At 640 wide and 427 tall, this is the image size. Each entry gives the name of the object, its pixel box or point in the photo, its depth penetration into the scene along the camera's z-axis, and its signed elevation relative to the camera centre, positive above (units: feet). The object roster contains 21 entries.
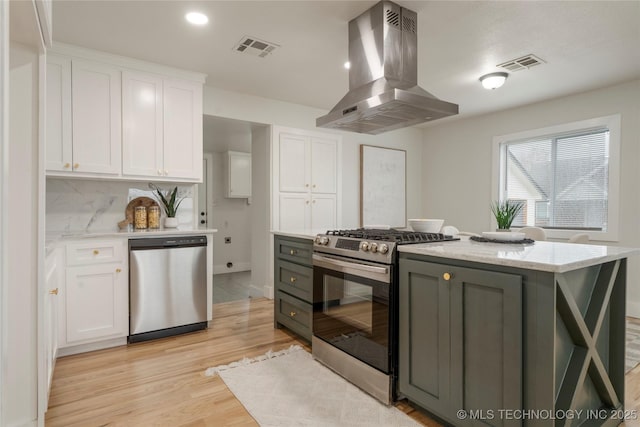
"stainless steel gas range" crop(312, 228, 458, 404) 6.37 -1.97
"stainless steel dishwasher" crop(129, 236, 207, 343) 9.39 -2.23
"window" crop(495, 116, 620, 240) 12.35 +1.39
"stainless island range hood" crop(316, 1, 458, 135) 7.35 +3.12
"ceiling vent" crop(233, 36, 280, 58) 9.07 +4.42
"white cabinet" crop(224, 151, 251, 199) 20.88 +2.07
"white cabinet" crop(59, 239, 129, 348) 8.60 -2.22
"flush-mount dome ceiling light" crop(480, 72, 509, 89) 11.10 +4.22
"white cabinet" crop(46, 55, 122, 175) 9.05 +2.46
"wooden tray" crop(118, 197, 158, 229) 10.78 +0.08
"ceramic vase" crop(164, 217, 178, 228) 11.13 -0.49
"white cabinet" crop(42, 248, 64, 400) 6.22 -2.02
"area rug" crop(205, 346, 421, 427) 6.04 -3.68
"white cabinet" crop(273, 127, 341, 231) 13.84 +1.23
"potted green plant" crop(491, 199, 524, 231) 8.55 -0.18
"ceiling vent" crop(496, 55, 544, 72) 10.08 +4.45
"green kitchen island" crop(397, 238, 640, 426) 4.46 -1.82
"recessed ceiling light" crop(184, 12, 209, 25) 7.86 +4.42
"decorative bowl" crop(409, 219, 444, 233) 7.92 -0.38
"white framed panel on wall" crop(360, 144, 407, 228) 16.57 +1.16
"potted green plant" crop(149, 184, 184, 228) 11.16 +0.16
